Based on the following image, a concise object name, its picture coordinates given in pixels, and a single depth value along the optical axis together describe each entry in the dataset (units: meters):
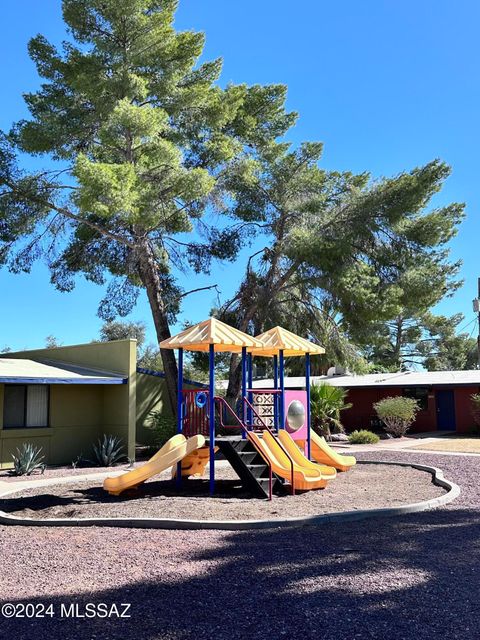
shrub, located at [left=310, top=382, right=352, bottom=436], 23.84
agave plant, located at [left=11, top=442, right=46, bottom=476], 14.65
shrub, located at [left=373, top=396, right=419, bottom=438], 25.59
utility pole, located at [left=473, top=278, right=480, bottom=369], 26.75
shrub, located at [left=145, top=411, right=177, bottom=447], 19.27
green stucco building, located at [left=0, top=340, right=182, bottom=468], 16.08
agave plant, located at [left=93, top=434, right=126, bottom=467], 16.44
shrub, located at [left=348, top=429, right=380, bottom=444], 23.42
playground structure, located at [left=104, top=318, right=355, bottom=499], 10.78
